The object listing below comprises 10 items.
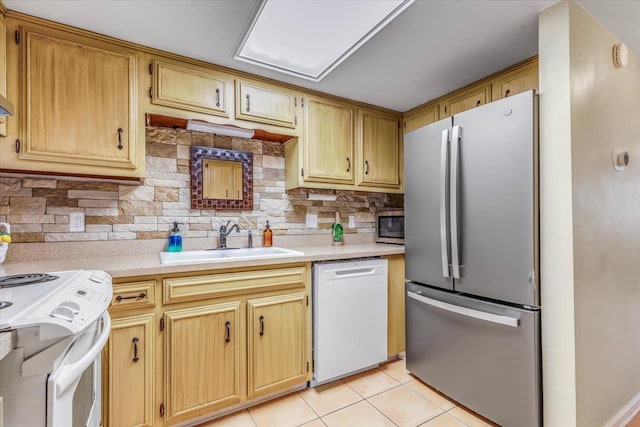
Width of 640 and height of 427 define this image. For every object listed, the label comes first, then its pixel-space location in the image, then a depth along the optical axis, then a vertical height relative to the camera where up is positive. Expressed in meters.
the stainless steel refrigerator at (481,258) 1.48 -0.24
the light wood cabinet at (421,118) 2.62 +0.87
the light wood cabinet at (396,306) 2.34 -0.71
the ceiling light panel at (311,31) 1.31 +0.90
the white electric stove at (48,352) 0.69 -0.34
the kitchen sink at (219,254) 1.66 -0.25
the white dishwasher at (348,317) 2.00 -0.71
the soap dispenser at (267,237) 2.41 -0.17
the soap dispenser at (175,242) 2.03 -0.18
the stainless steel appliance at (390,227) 2.61 -0.11
